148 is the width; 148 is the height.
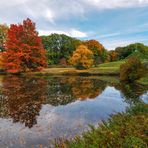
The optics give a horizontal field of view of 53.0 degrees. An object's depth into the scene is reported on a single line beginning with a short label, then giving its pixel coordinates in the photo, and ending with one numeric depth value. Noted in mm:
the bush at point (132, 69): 19787
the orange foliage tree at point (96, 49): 54586
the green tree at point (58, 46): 54586
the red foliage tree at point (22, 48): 32871
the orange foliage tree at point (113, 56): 63463
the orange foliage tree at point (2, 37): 50127
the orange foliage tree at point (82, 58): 36085
